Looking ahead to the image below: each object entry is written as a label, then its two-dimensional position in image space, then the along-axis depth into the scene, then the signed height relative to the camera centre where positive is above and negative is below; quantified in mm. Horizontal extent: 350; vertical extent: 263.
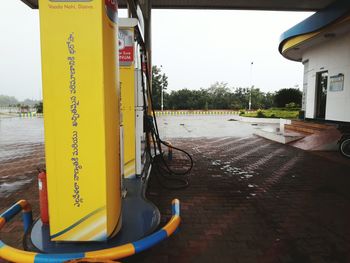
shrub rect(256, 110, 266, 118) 22539 -743
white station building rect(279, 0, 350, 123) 9969 +2199
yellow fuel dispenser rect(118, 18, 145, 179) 4527 +144
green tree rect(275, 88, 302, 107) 23047 +766
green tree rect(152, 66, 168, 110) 44188 +3416
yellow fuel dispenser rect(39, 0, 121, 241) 2246 -85
